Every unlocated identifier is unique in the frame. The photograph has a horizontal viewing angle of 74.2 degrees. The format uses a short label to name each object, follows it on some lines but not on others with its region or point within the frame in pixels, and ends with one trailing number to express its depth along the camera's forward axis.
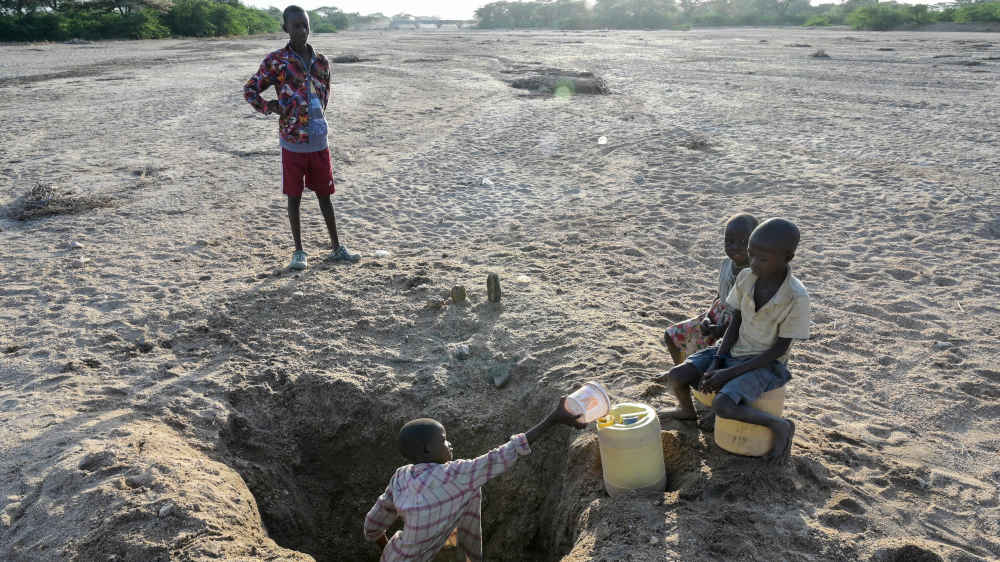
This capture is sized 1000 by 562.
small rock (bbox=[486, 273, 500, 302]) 4.49
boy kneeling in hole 2.49
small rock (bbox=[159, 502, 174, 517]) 2.66
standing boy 4.50
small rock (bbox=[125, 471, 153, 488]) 2.78
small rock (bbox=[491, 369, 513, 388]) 3.81
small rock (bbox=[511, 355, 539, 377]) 3.83
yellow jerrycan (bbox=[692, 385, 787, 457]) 2.62
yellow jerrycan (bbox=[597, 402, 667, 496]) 2.59
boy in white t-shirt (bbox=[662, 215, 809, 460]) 2.47
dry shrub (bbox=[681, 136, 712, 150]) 7.94
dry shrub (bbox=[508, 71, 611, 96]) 11.73
